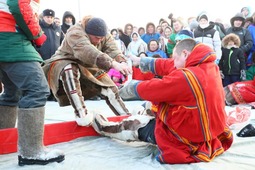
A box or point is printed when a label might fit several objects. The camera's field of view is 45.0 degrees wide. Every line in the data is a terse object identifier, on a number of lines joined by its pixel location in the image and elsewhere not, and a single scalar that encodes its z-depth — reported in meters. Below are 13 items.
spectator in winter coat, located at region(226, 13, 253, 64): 5.61
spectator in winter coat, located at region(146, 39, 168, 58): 5.96
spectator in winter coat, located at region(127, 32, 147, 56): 6.40
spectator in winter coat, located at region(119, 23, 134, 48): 6.97
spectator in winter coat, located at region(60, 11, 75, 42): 6.29
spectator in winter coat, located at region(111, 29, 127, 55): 6.65
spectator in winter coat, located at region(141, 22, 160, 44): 6.62
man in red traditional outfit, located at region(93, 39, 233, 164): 1.85
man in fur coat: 2.60
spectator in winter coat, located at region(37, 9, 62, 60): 5.61
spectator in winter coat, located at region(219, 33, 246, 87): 5.40
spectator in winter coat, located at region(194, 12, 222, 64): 5.30
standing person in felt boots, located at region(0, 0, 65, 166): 1.87
